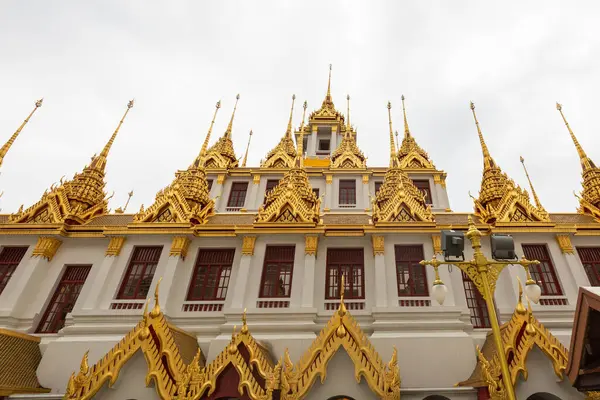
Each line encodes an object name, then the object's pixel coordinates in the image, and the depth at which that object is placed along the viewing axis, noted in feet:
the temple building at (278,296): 32.71
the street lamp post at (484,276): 22.58
